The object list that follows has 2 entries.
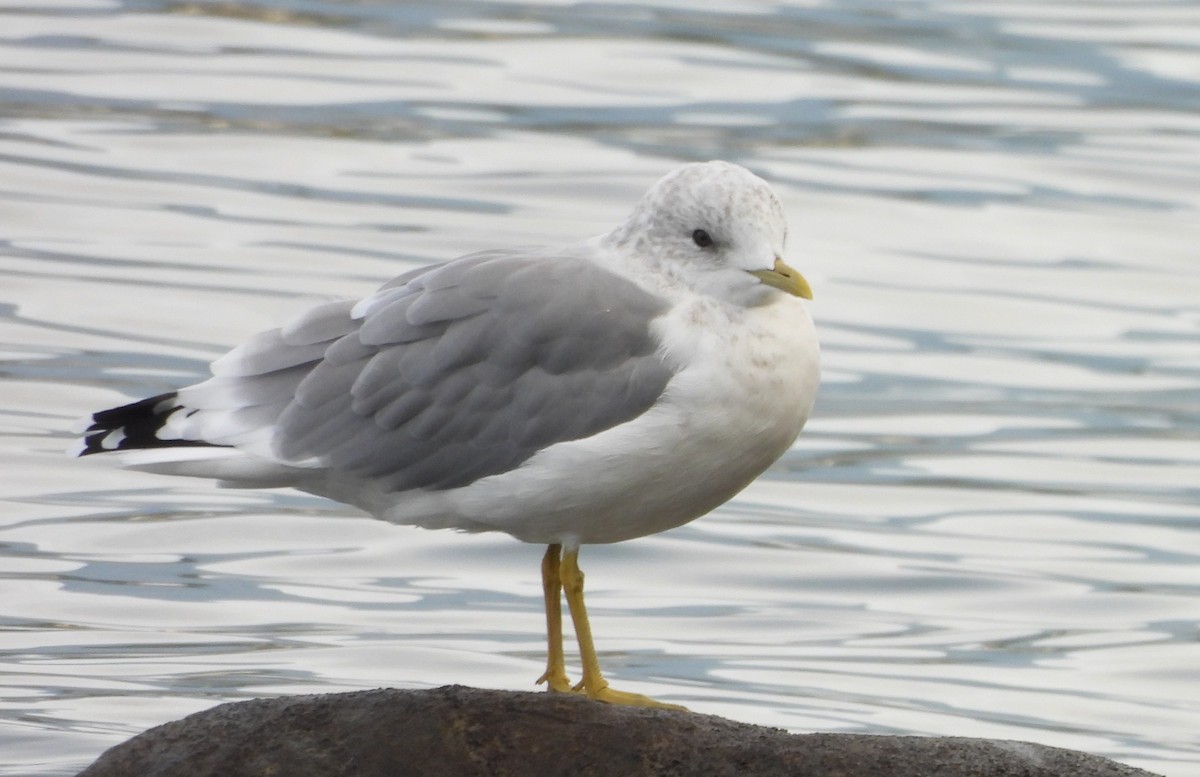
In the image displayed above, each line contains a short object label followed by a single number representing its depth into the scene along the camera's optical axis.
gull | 13.24
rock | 12.83
